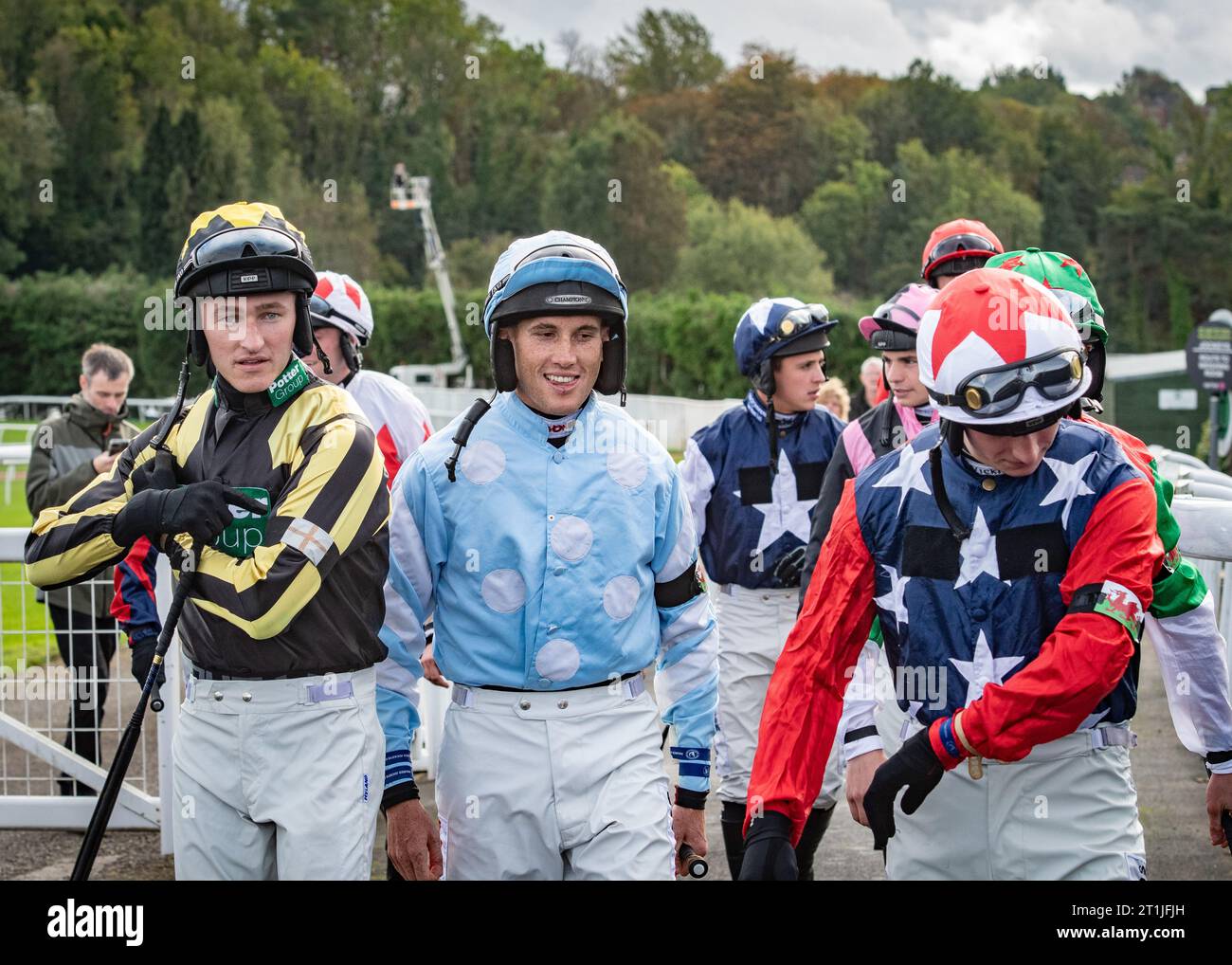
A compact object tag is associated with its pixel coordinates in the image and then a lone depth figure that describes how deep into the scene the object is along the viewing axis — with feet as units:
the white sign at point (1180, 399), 85.30
